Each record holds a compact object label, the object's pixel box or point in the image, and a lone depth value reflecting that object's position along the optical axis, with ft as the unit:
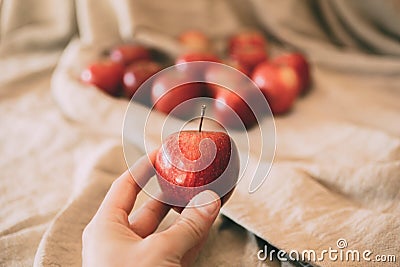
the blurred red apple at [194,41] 3.03
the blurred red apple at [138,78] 2.64
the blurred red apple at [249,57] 3.00
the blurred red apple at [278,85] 2.62
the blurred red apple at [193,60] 2.66
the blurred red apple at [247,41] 3.17
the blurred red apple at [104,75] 2.67
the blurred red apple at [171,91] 2.52
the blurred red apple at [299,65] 2.86
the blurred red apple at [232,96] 2.43
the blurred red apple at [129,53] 2.93
